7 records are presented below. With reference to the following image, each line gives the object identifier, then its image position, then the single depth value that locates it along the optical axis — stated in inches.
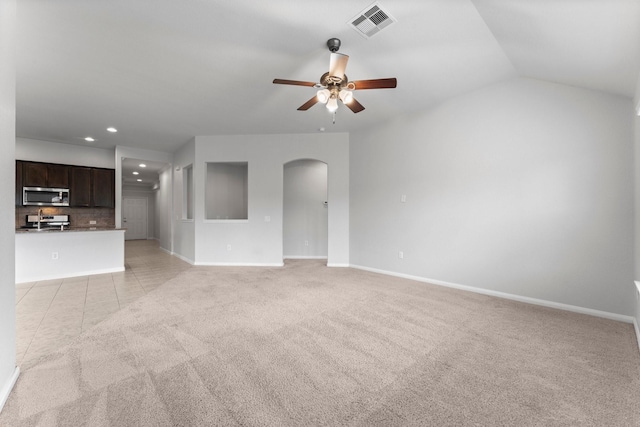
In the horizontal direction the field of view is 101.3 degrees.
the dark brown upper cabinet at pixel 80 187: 234.1
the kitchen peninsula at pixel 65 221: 171.9
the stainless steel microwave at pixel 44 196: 213.8
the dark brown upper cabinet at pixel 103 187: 243.8
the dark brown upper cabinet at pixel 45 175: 216.2
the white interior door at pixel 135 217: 442.6
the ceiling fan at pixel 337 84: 94.3
